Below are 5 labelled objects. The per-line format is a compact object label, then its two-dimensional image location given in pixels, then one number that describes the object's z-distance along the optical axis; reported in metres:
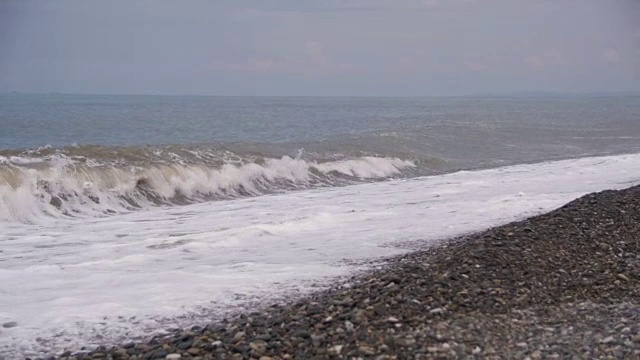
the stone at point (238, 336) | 5.50
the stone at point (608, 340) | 5.36
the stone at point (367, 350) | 5.09
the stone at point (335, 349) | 5.12
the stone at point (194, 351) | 5.28
